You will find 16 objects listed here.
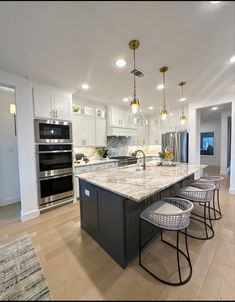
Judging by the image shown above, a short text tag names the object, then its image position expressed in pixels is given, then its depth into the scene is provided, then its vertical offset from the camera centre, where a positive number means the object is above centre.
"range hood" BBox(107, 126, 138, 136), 4.54 +0.46
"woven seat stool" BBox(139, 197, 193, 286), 1.45 -0.77
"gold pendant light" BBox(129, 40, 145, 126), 1.83 +0.55
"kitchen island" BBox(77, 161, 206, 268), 1.63 -0.77
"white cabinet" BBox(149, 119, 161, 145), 5.95 +0.47
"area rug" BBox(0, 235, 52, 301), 1.37 -1.38
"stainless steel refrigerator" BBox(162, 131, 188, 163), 4.84 -0.01
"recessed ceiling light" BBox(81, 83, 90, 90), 3.16 +1.30
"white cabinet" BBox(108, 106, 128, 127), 4.55 +0.93
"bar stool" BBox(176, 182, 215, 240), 2.11 -0.77
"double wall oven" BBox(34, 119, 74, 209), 2.96 -0.33
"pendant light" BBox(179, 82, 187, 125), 3.08 +0.92
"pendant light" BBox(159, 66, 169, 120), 2.44 +0.95
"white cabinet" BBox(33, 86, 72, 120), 2.92 +0.91
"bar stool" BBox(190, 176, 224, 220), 2.65 -0.69
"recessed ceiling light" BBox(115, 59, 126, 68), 2.20 +1.27
